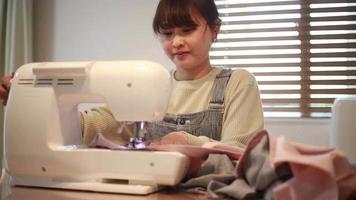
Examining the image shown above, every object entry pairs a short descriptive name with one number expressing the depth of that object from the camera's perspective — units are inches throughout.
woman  41.8
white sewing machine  30.5
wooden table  27.7
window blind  82.9
